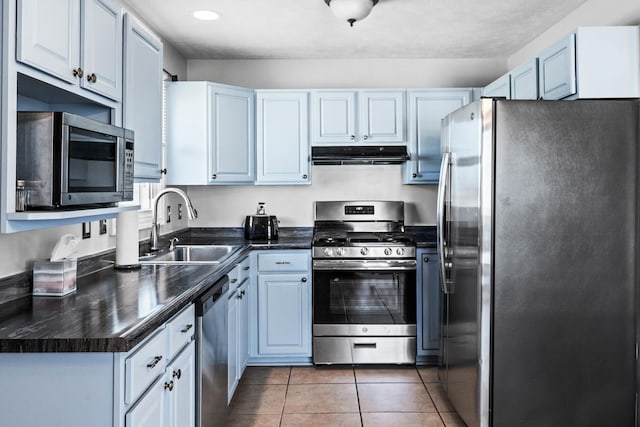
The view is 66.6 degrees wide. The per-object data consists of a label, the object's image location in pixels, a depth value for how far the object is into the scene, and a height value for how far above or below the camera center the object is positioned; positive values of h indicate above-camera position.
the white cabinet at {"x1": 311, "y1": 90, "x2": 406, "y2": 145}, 3.85 +0.76
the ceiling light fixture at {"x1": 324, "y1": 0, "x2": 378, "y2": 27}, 2.72 +1.16
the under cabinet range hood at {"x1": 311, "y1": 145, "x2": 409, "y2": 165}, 3.74 +0.46
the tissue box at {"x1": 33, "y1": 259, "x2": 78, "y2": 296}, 1.89 -0.26
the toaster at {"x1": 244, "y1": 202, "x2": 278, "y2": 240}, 3.91 -0.12
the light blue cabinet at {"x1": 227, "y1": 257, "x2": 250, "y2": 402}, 2.81 -0.70
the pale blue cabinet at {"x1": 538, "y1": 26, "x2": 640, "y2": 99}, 2.37 +0.75
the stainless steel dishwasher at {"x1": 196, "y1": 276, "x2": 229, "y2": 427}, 2.07 -0.67
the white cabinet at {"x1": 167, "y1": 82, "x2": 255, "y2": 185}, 3.63 +0.60
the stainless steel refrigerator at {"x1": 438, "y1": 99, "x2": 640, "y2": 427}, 2.30 -0.21
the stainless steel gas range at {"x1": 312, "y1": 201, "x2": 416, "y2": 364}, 3.52 -0.65
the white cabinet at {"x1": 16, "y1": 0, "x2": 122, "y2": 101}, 1.40 +0.57
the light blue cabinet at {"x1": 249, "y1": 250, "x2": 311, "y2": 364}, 3.57 -0.67
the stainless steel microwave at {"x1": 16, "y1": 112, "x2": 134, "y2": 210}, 1.46 +0.17
